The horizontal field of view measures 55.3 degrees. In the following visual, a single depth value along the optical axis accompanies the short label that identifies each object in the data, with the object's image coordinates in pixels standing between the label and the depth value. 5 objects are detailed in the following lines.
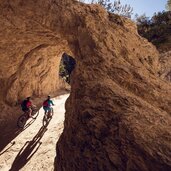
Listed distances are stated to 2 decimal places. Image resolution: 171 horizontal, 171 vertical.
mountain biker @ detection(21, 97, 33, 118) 10.10
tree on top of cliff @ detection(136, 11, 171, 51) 16.51
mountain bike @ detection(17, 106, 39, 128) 10.05
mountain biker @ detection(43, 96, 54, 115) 9.92
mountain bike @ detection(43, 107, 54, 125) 10.00
